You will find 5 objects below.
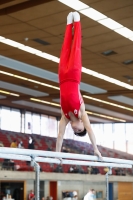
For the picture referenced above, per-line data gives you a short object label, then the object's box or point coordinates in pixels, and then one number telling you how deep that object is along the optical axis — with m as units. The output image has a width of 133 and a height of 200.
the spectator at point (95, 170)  26.16
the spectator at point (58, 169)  24.54
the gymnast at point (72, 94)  6.75
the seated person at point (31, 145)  26.28
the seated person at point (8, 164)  21.77
